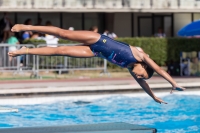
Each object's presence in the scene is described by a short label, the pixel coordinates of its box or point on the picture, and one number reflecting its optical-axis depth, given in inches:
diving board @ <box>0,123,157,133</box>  505.9
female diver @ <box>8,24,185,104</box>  546.3
